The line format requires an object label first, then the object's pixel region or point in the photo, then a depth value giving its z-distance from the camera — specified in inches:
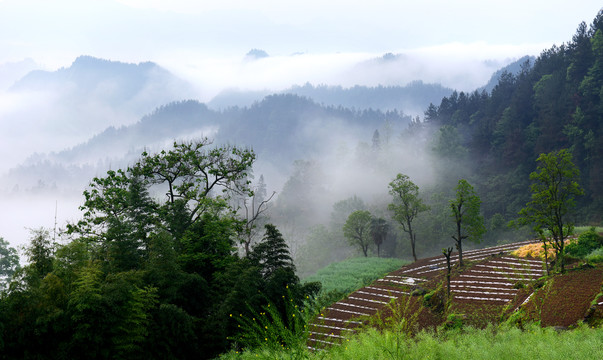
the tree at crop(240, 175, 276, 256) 4319.9
